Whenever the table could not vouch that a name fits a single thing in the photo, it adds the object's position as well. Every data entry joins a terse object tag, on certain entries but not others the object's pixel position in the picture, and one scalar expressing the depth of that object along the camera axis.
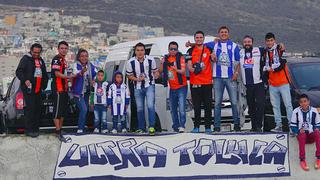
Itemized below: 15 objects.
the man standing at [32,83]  15.65
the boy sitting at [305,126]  14.73
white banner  14.71
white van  17.86
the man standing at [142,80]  16.93
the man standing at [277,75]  16.50
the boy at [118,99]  17.26
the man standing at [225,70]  16.85
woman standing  16.80
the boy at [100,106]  17.29
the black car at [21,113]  17.57
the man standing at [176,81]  16.87
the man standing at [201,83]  16.65
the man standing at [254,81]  16.79
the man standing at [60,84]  16.02
